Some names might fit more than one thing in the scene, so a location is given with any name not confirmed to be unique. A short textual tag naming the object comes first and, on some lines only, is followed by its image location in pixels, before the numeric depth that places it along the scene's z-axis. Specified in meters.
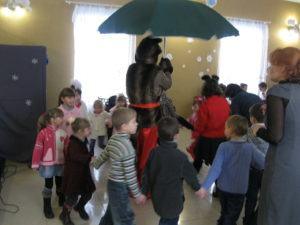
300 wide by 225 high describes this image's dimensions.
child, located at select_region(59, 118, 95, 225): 2.52
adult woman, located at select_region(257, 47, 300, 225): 1.57
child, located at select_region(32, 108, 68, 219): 2.72
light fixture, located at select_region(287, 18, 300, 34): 8.06
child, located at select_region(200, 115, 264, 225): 2.27
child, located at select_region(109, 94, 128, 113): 4.43
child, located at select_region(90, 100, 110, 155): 4.27
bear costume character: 3.07
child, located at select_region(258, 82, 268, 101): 6.91
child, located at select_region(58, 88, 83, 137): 3.34
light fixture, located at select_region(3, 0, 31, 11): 5.40
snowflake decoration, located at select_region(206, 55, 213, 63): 7.31
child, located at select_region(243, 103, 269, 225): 2.51
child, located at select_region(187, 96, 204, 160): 3.65
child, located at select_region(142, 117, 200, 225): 1.95
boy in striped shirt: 2.02
